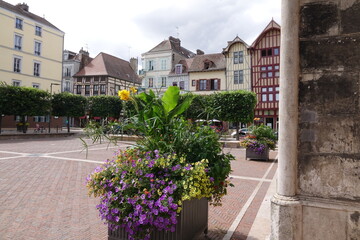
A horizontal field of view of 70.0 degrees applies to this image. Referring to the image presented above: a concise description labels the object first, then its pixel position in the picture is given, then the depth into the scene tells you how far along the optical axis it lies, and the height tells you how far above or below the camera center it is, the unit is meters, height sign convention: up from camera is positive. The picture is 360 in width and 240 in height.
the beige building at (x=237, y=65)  33.01 +7.93
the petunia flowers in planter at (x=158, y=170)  2.67 -0.54
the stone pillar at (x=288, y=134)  2.71 -0.09
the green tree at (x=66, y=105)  29.34 +2.12
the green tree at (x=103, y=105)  32.88 +2.37
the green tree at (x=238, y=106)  22.67 +1.73
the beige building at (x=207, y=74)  35.28 +7.22
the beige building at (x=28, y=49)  31.73 +9.98
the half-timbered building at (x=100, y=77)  45.94 +8.50
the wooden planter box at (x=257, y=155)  11.45 -1.30
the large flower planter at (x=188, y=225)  2.83 -1.20
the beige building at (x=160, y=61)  40.03 +10.05
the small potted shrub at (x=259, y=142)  11.45 -0.73
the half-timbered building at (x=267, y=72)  31.03 +6.67
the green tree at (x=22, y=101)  23.16 +2.04
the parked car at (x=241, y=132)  29.03 -0.75
